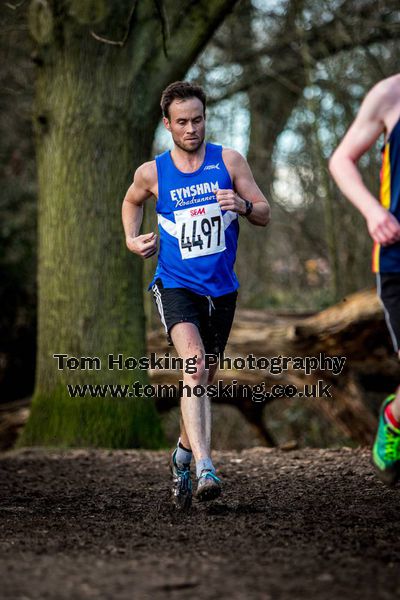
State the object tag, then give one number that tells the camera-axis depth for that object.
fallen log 18.67
